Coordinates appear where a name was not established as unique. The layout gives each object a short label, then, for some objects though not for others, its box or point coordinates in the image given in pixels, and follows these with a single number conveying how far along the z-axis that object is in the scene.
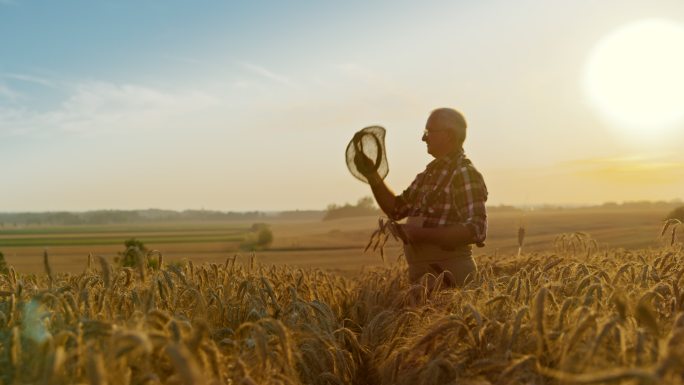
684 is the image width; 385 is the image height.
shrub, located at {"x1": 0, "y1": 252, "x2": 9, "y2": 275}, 7.54
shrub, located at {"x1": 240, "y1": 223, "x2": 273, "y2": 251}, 44.84
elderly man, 5.27
